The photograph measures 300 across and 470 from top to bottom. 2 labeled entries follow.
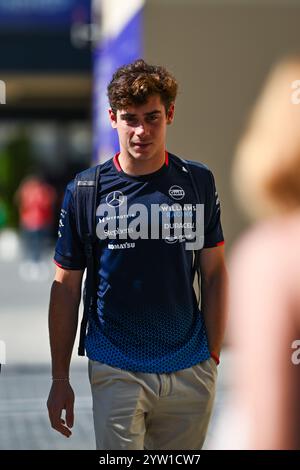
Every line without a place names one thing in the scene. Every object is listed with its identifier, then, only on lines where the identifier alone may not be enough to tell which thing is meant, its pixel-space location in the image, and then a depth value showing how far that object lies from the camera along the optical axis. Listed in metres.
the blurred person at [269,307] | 3.19
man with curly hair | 6.32
